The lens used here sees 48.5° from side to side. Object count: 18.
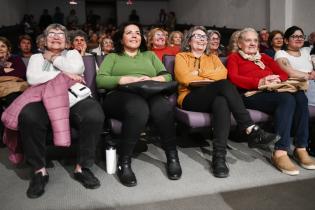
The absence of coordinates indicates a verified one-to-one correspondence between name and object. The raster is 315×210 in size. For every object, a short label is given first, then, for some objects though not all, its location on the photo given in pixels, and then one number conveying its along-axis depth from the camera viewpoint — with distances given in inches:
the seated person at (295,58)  122.3
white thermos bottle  98.7
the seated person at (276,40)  152.4
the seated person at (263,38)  186.3
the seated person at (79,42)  155.6
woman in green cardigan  93.4
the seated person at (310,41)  176.7
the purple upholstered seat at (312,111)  111.0
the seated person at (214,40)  134.9
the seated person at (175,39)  176.1
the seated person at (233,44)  134.3
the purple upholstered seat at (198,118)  101.4
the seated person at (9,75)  114.7
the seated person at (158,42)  154.6
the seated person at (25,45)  169.0
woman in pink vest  88.7
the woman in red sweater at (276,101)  100.9
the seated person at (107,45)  175.2
